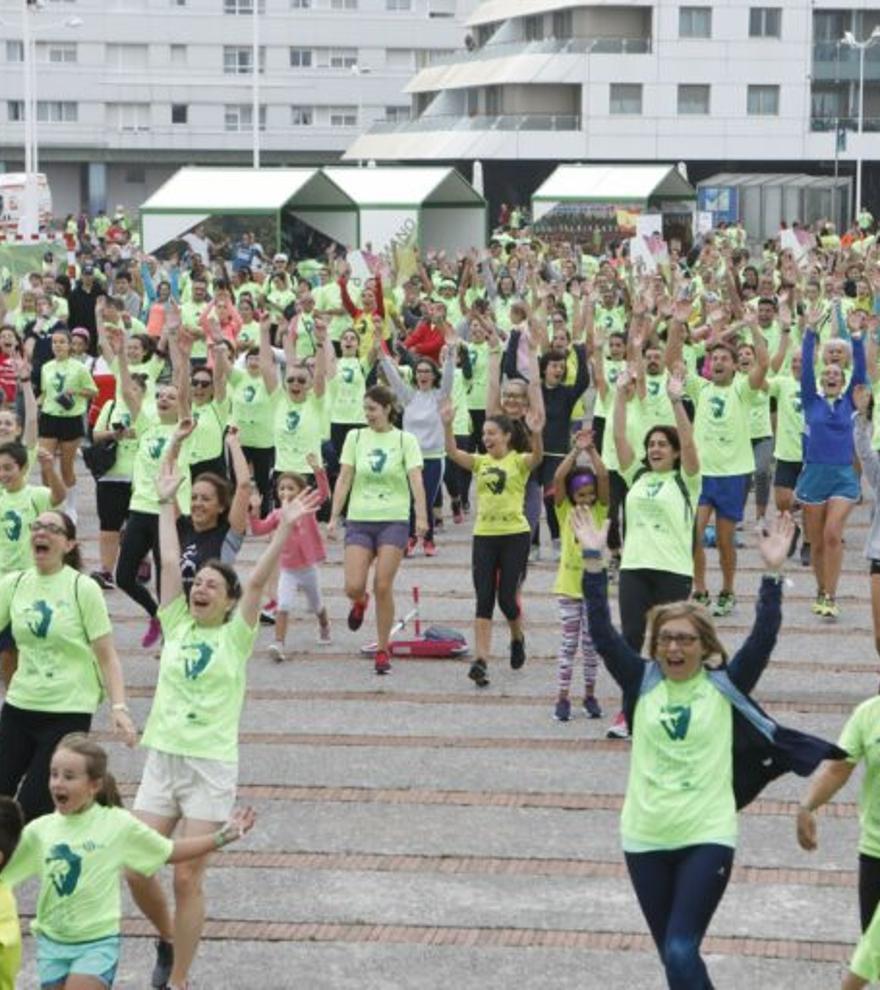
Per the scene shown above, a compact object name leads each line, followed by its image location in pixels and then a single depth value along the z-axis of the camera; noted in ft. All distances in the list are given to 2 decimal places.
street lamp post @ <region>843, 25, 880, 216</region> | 224.33
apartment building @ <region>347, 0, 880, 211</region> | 252.21
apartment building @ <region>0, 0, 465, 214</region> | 283.79
